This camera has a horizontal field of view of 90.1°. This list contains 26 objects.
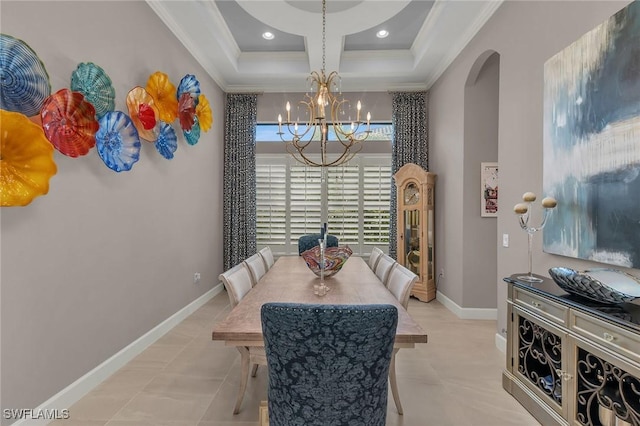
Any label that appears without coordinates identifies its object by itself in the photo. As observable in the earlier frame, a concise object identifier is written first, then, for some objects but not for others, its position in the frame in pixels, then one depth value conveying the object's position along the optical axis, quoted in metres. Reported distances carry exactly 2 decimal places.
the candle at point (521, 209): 2.21
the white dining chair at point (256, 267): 2.69
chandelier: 5.27
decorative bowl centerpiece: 2.56
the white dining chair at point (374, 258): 3.30
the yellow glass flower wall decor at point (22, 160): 1.65
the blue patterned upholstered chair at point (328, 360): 1.23
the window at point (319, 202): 5.45
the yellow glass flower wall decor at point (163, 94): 3.05
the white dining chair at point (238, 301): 1.91
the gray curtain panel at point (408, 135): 5.16
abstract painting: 1.69
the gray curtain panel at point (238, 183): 5.26
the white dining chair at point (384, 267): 2.69
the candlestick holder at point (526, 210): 2.10
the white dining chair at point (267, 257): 3.32
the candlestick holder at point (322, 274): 2.16
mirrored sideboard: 1.44
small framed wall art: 3.88
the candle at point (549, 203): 2.08
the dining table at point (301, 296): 1.56
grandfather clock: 4.64
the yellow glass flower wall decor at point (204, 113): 4.05
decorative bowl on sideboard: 1.50
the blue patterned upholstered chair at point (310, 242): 4.26
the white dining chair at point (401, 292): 2.11
